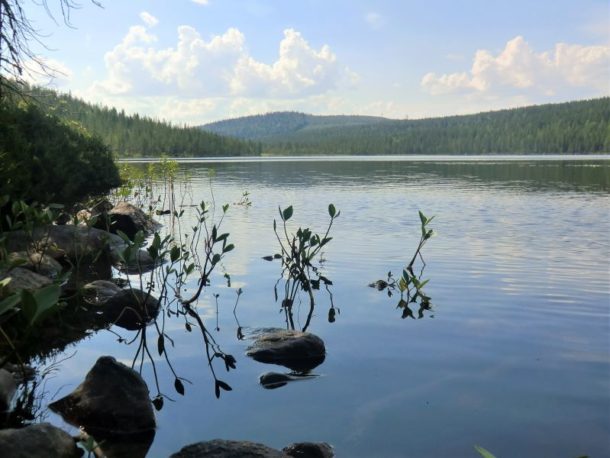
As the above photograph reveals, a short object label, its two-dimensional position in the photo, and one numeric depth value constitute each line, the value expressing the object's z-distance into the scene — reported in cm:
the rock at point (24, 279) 1046
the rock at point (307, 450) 597
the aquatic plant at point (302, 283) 1145
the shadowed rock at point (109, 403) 664
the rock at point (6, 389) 705
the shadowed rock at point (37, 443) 527
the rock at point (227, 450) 554
